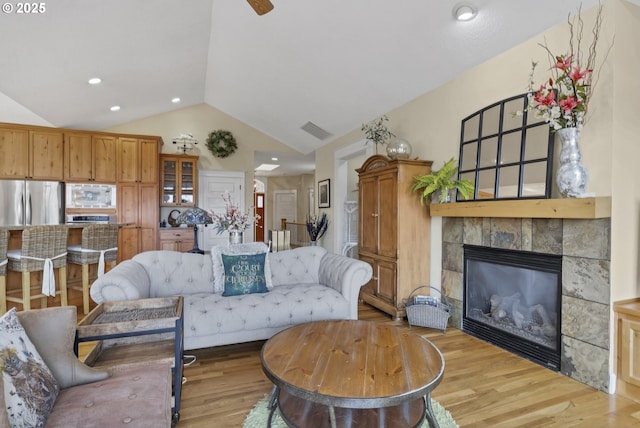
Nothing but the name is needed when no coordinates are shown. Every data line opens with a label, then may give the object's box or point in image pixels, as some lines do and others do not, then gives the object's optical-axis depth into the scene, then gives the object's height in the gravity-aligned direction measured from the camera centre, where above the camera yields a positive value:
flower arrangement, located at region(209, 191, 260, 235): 3.77 -0.12
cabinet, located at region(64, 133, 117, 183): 5.34 +0.87
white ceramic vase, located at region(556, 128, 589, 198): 2.30 +0.31
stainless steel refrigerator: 4.79 +0.10
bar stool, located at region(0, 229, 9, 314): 2.99 -0.54
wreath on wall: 6.80 +1.42
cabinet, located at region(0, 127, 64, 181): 4.98 +0.87
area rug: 1.86 -1.24
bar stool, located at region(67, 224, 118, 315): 3.68 -0.48
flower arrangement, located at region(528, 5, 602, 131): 2.26 +0.89
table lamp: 3.66 -0.08
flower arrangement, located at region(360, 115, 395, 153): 4.45 +1.10
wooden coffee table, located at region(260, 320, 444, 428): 1.41 -0.79
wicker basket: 3.36 -1.10
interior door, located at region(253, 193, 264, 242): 11.88 -0.05
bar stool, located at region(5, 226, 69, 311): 3.16 -0.48
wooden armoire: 3.70 -0.29
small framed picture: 6.64 +0.35
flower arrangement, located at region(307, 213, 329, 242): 6.73 -0.34
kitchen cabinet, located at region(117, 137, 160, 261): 5.64 +0.26
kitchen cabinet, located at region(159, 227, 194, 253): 5.95 -0.54
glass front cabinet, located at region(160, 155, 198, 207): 6.23 +0.57
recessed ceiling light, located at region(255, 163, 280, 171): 9.50 +1.33
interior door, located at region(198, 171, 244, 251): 6.93 +0.37
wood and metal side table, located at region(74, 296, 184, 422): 1.76 -0.70
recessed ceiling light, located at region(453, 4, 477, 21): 2.68 +1.68
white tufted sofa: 2.52 -0.76
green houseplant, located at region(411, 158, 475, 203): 3.25 +0.30
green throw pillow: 2.96 -0.61
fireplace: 2.64 -0.83
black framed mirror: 2.66 +0.54
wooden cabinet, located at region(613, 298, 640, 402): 2.16 -0.94
